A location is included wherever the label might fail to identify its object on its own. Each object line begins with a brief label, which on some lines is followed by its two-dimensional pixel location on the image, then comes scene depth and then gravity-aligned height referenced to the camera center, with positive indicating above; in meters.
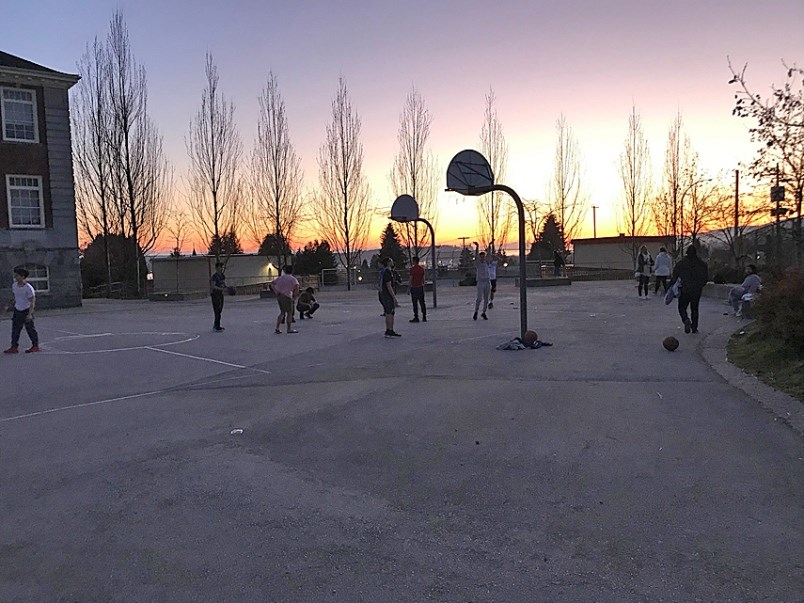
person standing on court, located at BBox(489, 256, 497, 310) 19.88 -0.30
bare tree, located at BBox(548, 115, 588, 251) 42.66 +3.93
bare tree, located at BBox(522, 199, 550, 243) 45.53 +3.59
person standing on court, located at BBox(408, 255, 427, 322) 16.39 -0.45
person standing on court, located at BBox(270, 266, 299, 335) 15.55 -0.61
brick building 27.67 +4.21
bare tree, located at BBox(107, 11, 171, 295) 38.25 +6.41
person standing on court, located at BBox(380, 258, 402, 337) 13.70 -0.69
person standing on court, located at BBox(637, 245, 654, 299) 22.23 -0.26
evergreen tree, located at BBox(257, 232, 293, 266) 39.21 +1.26
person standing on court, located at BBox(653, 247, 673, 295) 21.86 -0.21
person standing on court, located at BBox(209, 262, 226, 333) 16.34 -0.53
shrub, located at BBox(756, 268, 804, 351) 8.43 -0.73
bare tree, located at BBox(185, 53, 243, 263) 38.72 +7.94
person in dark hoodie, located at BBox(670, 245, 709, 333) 12.68 -0.44
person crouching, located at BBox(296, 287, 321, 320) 19.08 -1.11
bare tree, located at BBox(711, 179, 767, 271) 12.77 +1.07
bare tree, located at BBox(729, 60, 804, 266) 10.03 +1.89
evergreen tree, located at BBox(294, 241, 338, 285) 55.56 +0.85
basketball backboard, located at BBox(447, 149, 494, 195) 12.49 +1.81
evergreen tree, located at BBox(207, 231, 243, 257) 41.38 +1.84
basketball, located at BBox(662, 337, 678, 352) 10.40 -1.40
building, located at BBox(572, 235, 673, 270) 46.50 +0.86
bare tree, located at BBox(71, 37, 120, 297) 38.31 +6.76
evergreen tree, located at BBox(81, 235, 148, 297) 40.81 +0.74
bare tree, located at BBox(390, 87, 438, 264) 39.53 +5.22
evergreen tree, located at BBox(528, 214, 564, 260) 49.41 +1.75
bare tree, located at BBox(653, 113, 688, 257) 35.91 +3.52
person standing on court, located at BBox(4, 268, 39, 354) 13.05 -0.64
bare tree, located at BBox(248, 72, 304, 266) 39.66 +5.30
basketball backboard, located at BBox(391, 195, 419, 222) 21.83 +1.95
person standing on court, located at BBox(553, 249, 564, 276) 36.03 -0.01
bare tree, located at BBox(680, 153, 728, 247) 31.60 +2.52
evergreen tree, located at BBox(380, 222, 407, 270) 55.61 +1.85
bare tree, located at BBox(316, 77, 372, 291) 39.66 +4.97
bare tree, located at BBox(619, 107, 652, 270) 39.50 +3.40
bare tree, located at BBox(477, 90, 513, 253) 41.69 +2.86
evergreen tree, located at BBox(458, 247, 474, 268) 48.48 +0.49
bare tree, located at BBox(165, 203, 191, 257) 43.31 +1.69
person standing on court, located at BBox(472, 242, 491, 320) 16.47 -0.48
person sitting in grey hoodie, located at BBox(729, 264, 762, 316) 14.36 -0.68
